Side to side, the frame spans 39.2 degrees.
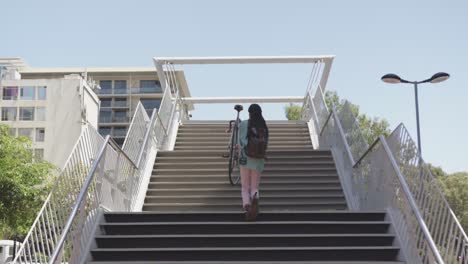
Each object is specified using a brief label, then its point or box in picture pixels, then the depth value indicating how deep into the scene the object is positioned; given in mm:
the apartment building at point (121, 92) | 92375
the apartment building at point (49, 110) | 61594
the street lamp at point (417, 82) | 20391
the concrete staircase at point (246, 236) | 6863
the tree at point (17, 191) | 23578
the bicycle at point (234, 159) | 10914
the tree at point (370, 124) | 37719
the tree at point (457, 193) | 49812
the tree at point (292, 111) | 39925
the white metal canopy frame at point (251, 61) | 17578
